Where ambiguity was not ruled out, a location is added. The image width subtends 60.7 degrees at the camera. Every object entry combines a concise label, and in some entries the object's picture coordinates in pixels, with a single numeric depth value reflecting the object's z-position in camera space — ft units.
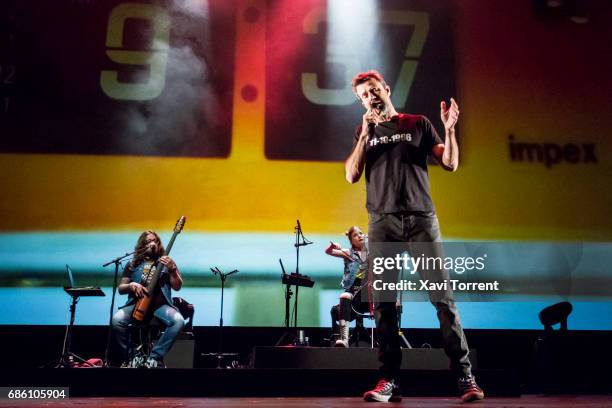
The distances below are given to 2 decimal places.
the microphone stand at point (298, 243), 15.26
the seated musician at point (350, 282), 15.51
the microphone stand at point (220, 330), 14.79
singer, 6.97
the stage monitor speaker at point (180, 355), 13.65
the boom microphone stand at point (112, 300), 13.76
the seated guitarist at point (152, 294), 13.01
